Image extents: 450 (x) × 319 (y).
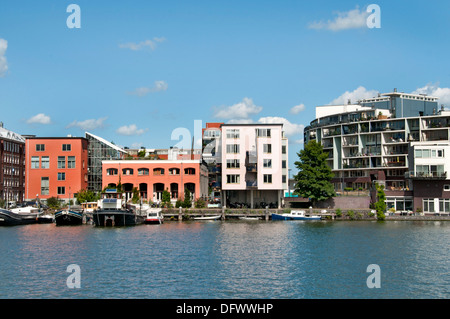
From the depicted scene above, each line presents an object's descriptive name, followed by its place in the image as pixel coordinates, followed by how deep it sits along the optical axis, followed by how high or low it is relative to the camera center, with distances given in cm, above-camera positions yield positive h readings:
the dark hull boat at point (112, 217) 8612 -250
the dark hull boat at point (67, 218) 8950 -269
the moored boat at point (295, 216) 10000 -288
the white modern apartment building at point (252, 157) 10631 +817
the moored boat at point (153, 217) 9406 -276
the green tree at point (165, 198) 10669 +49
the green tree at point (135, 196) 10516 +90
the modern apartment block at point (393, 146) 10525 +1239
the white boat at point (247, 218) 10056 -320
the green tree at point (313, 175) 10819 +478
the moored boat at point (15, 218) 9131 -277
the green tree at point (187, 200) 10544 +9
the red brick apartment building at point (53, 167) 11612 +712
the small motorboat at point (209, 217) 9919 -296
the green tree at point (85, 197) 10886 +81
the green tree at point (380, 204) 10100 -85
